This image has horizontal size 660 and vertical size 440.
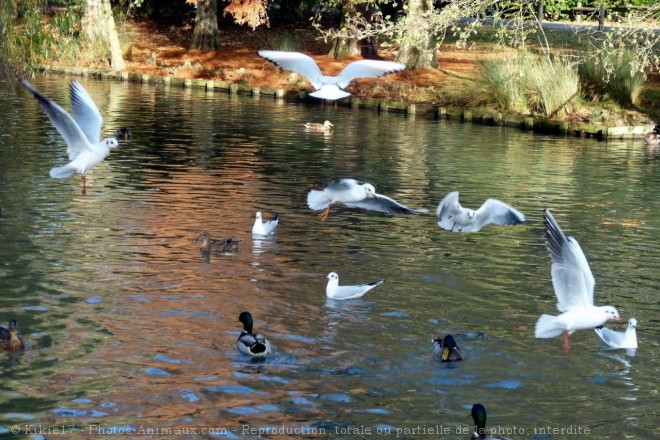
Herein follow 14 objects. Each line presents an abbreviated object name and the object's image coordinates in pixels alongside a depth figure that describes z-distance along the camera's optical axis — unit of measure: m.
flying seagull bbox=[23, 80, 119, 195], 16.08
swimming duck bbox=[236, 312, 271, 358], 11.27
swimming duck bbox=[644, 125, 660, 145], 31.84
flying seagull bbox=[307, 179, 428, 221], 14.12
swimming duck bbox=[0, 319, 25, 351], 11.24
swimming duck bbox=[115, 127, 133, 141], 27.67
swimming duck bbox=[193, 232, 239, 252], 15.86
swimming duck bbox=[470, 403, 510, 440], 9.38
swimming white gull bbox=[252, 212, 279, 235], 17.02
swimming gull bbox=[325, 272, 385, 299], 13.66
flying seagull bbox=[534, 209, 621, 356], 11.28
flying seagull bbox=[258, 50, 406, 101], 17.28
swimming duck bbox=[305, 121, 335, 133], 30.77
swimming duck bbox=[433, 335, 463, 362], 11.22
